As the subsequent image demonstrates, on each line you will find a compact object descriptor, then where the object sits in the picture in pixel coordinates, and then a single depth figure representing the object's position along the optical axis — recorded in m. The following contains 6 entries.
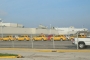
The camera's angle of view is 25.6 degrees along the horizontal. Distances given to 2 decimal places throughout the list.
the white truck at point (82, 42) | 23.67
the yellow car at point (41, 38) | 47.48
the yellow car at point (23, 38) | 49.07
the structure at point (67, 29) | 106.25
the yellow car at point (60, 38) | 47.03
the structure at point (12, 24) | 105.36
